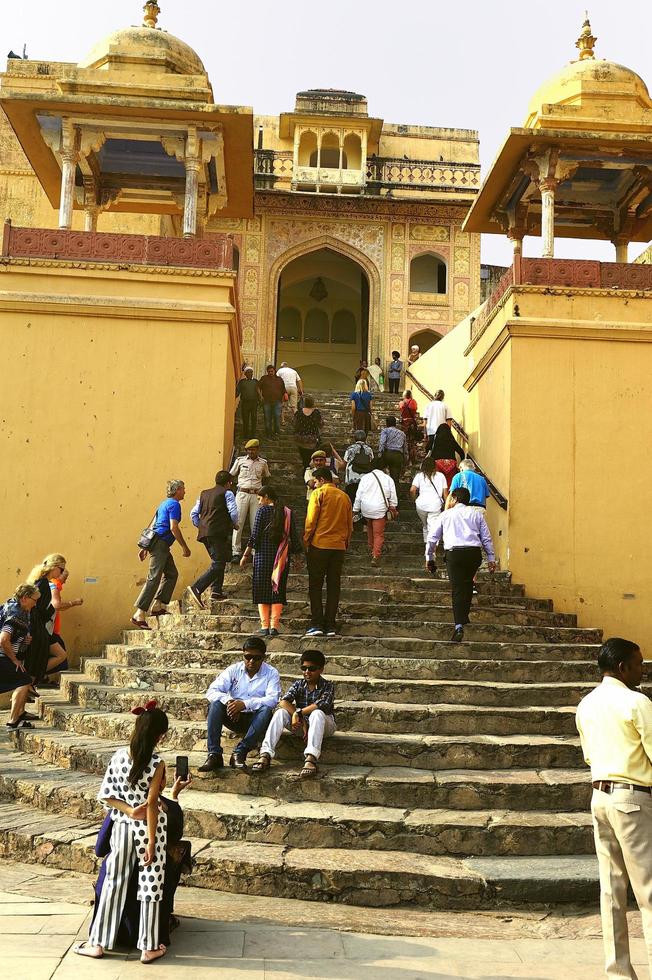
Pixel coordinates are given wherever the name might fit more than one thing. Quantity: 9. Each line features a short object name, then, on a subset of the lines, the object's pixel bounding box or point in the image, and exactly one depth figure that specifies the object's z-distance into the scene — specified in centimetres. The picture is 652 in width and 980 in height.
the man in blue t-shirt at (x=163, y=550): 976
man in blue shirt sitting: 634
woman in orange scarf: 829
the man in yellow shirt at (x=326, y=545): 830
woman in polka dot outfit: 452
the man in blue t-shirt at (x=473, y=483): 1040
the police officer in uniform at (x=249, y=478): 1028
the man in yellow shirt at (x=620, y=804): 394
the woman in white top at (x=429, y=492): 1061
